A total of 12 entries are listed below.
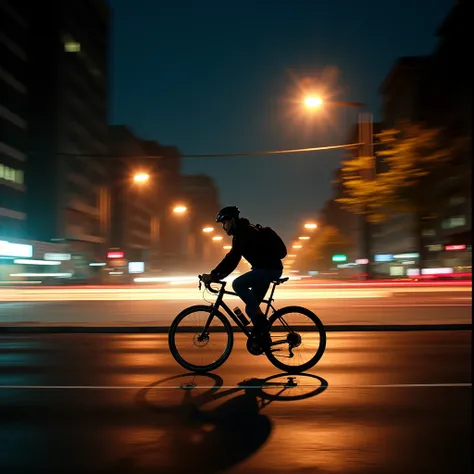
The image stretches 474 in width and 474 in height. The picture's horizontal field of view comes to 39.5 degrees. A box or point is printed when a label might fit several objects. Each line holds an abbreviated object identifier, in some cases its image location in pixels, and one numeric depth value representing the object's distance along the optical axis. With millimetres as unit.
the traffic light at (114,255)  64962
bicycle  7410
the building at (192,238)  169738
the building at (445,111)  24266
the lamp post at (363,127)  20859
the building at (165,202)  144625
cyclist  7324
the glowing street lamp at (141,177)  28136
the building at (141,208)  110250
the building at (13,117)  72138
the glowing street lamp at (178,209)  45288
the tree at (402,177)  22289
